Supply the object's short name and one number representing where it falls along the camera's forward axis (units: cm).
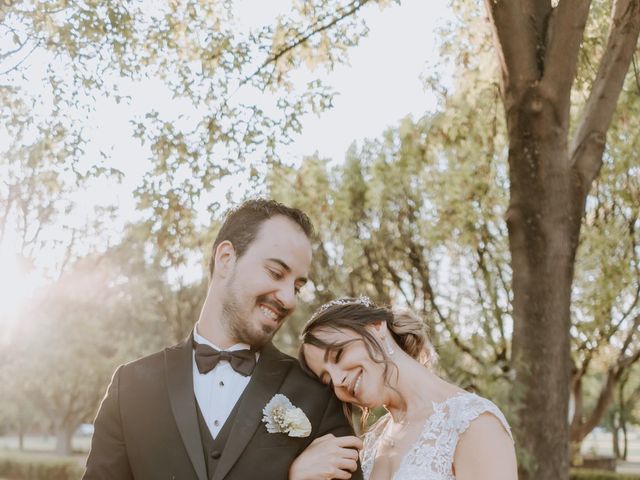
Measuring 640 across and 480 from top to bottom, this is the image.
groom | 298
